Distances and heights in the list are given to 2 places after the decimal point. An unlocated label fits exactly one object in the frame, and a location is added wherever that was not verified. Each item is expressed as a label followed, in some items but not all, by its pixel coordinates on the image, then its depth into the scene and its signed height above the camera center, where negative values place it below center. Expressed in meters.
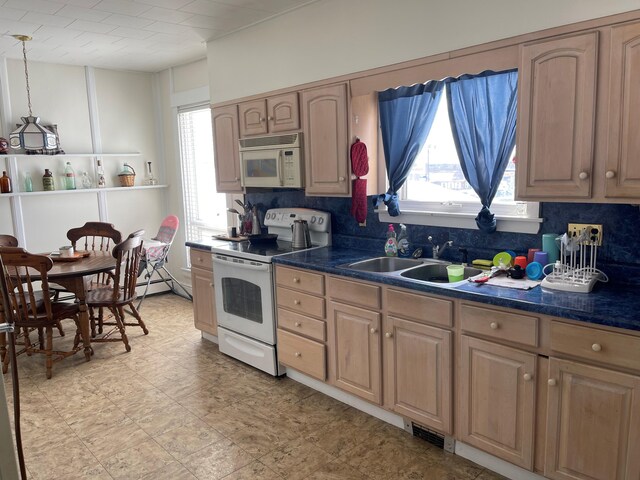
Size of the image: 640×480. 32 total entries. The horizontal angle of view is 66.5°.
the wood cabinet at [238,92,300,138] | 3.56 +0.46
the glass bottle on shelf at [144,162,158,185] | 5.88 +0.01
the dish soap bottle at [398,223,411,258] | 3.19 -0.48
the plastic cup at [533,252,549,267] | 2.49 -0.47
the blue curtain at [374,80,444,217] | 3.07 +0.29
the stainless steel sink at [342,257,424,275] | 3.14 -0.60
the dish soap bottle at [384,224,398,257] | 3.21 -0.49
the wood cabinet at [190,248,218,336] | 4.09 -0.97
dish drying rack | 2.23 -0.49
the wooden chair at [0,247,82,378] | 3.50 -0.98
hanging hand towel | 3.21 -0.06
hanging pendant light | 4.45 +0.42
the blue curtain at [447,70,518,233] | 2.67 +0.23
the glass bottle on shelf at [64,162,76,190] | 5.20 +0.03
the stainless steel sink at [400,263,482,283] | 2.93 -0.62
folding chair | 5.11 -0.72
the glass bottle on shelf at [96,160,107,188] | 5.45 +0.07
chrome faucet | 3.00 -0.49
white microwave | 3.56 +0.10
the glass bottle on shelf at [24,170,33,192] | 4.95 -0.01
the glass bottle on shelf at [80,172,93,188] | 5.37 +0.01
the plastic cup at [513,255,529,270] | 2.58 -0.50
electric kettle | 3.71 -0.46
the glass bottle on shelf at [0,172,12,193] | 4.79 -0.01
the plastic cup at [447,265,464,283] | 2.73 -0.58
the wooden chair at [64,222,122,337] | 4.87 -0.53
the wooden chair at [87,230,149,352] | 4.00 -0.97
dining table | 3.76 -0.71
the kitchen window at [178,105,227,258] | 5.26 -0.01
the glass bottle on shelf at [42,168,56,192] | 5.04 +0.01
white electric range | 3.50 -0.83
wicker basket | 5.60 +0.04
